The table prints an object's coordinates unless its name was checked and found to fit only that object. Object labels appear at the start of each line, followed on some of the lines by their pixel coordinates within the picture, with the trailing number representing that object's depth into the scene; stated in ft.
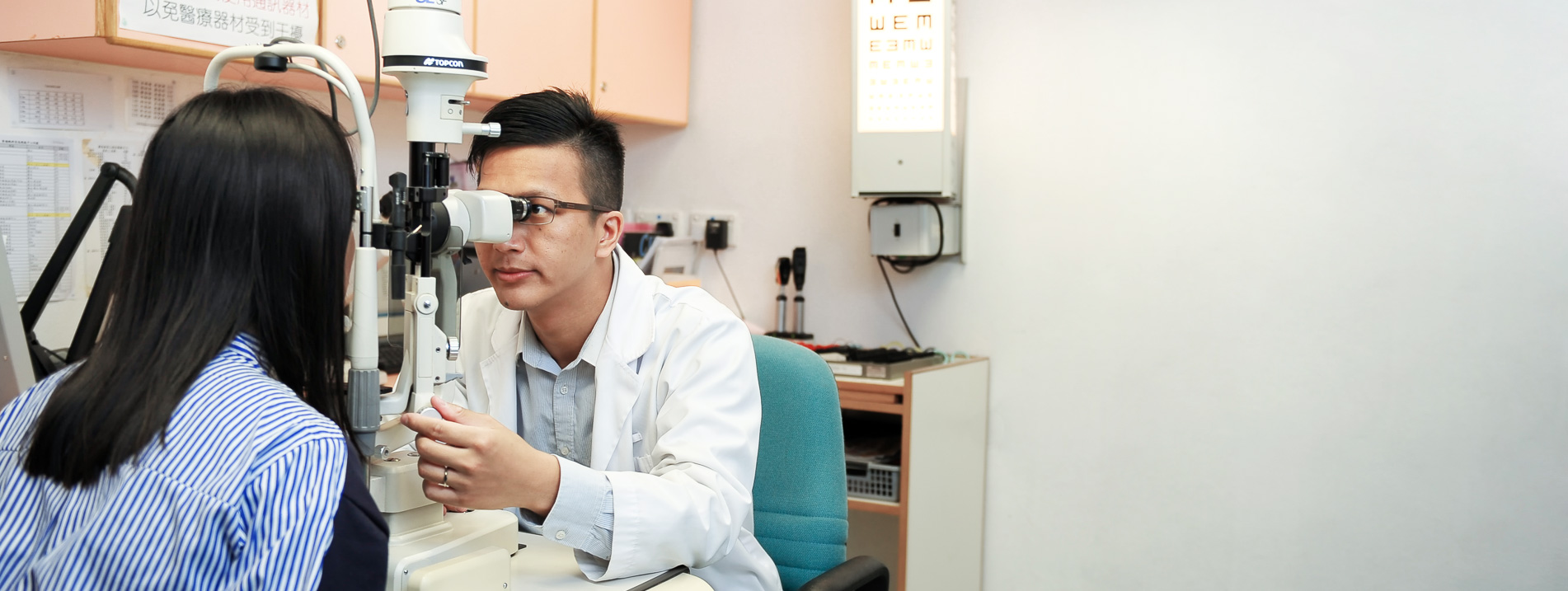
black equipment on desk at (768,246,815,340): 9.91
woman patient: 2.57
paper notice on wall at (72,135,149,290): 7.16
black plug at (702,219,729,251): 10.32
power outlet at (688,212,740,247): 10.41
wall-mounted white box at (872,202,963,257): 8.88
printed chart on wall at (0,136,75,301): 6.76
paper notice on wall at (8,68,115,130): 6.74
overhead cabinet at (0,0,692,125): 6.16
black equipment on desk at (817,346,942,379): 8.06
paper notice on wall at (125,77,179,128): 7.38
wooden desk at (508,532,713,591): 3.54
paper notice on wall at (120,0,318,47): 6.13
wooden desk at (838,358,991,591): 7.92
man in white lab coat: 3.73
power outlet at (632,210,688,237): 10.69
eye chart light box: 8.54
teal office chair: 4.67
